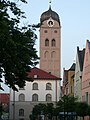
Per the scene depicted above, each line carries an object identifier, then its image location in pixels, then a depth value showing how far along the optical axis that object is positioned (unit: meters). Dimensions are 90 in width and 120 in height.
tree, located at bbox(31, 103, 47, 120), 60.32
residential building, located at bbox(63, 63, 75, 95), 67.47
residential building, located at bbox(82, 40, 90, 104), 51.09
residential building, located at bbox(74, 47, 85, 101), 57.49
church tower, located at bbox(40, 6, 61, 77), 91.03
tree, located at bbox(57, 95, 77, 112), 43.02
